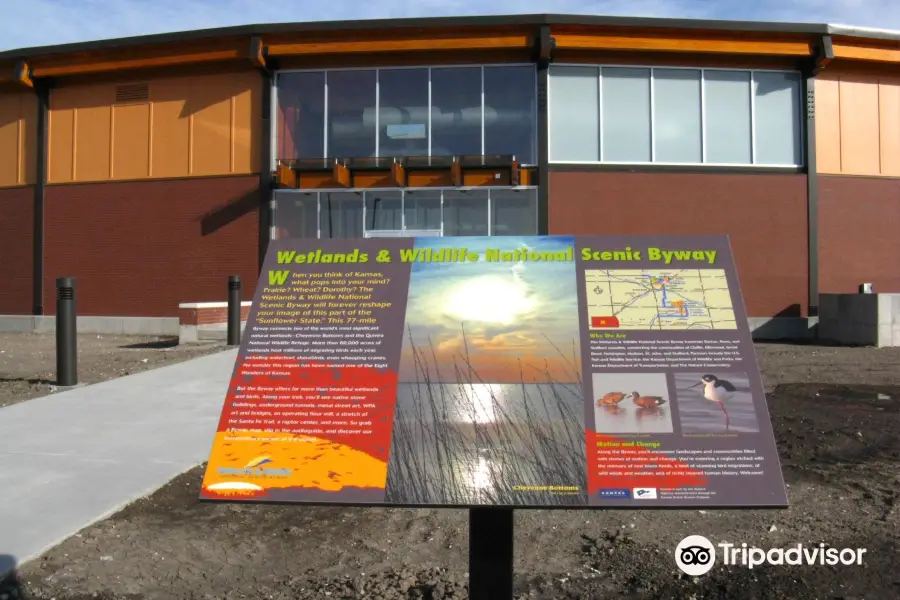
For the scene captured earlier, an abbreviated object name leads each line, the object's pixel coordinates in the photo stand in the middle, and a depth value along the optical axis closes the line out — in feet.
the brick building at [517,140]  60.64
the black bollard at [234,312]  44.86
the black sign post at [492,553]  9.00
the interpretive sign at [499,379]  8.09
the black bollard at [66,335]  30.35
